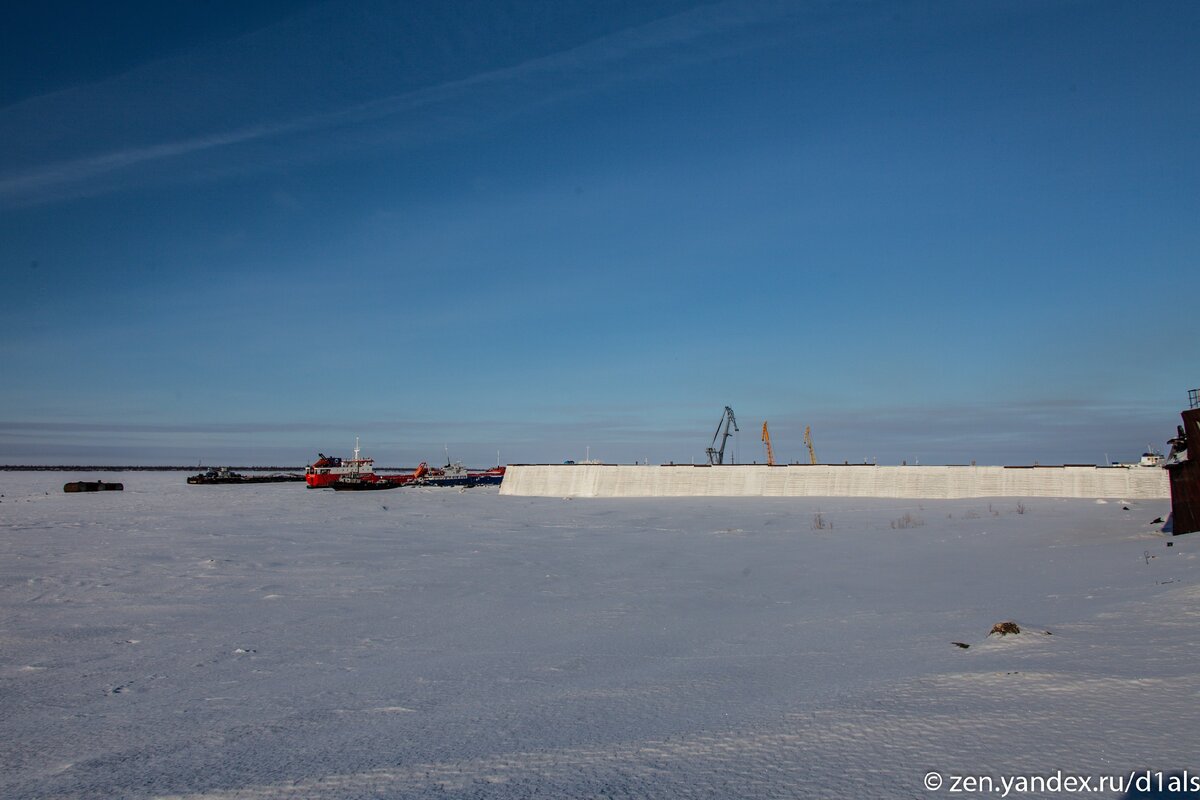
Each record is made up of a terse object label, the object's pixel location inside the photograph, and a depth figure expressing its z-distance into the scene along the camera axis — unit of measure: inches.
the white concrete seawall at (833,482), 1653.5
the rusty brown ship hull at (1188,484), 579.2
